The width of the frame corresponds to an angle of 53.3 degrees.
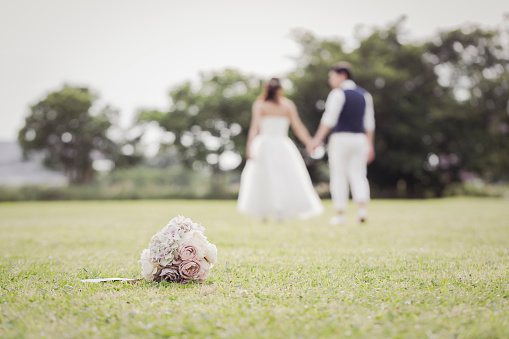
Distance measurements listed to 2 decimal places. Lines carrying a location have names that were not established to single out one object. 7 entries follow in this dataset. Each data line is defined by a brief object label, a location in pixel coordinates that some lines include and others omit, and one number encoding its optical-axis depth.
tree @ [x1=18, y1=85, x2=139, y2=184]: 43.19
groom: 9.79
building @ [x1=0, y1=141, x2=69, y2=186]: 67.62
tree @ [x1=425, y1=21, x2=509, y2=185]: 32.34
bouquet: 3.76
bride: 10.11
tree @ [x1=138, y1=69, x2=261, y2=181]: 35.16
